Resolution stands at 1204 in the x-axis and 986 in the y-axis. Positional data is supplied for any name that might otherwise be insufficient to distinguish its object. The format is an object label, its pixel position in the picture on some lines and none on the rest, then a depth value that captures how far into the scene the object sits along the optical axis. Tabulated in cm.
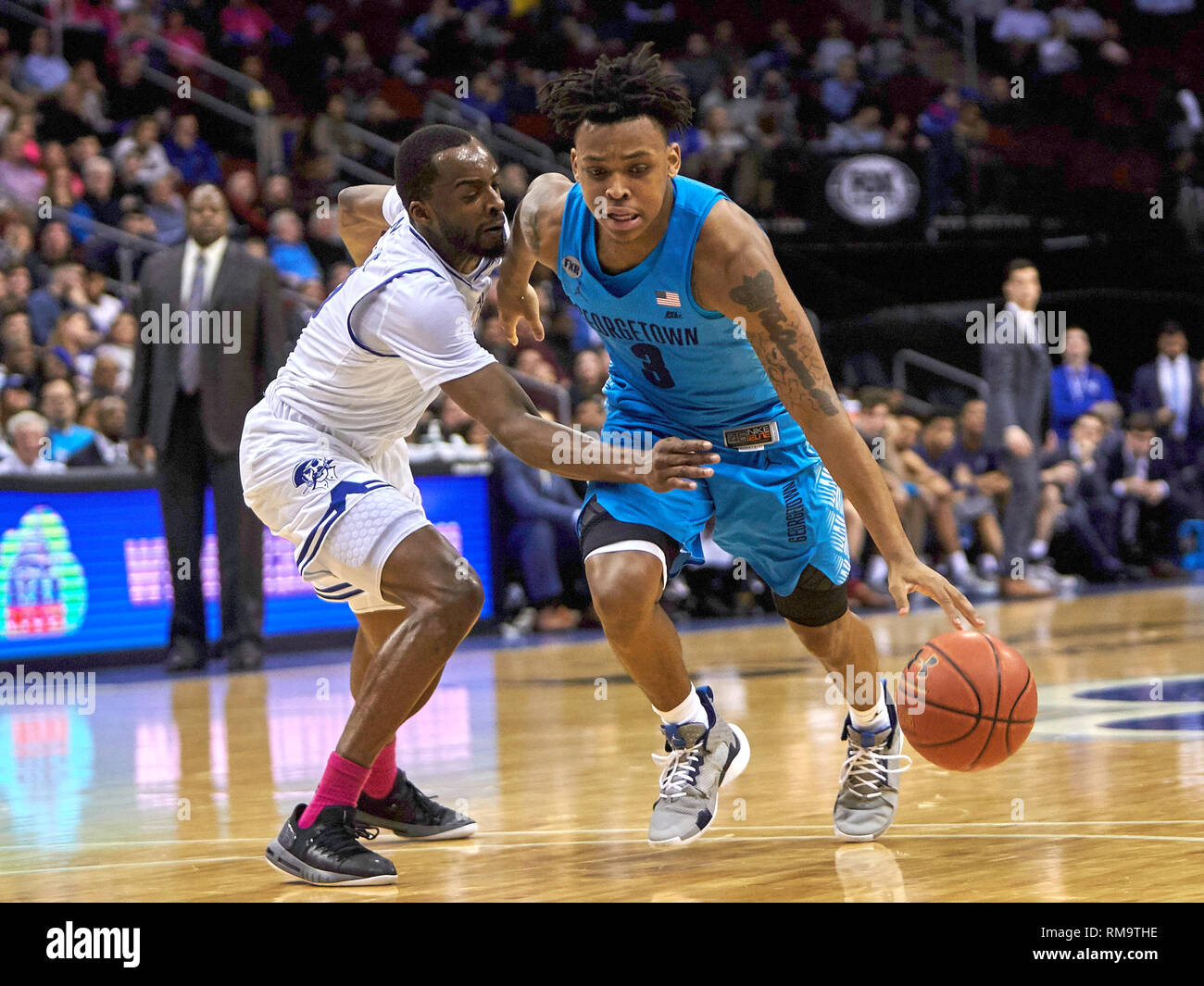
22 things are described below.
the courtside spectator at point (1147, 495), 1403
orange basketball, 409
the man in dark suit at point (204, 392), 901
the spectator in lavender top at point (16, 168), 1242
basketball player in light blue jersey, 398
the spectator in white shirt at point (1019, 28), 1875
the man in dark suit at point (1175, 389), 1454
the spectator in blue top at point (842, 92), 1758
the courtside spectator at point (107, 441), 956
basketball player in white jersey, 378
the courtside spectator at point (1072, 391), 1426
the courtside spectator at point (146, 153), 1319
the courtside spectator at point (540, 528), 1064
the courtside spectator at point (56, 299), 1112
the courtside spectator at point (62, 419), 974
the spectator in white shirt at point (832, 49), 1838
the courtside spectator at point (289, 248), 1281
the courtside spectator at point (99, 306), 1162
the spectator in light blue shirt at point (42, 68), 1398
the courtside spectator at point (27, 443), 912
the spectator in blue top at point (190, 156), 1373
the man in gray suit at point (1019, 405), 1132
